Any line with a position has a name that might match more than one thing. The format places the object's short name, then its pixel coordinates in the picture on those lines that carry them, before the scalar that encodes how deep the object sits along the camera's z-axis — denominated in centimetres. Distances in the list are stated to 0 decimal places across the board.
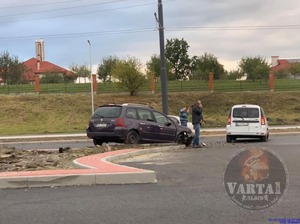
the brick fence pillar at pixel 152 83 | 4120
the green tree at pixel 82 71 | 7531
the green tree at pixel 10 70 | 5891
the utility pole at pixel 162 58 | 2538
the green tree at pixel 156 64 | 6579
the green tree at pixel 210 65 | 7105
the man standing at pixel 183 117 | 2518
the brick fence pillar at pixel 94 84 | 4162
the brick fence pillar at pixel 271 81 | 4288
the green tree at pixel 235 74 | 6167
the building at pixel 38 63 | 9104
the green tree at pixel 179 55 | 8425
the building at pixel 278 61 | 11541
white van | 1964
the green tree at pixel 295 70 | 7819
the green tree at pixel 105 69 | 6181
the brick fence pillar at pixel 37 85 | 4178
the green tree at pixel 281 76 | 4981
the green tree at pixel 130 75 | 3962
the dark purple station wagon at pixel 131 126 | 1616
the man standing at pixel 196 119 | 1649
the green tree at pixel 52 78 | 6488
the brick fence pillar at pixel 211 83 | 4231
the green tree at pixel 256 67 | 4970
